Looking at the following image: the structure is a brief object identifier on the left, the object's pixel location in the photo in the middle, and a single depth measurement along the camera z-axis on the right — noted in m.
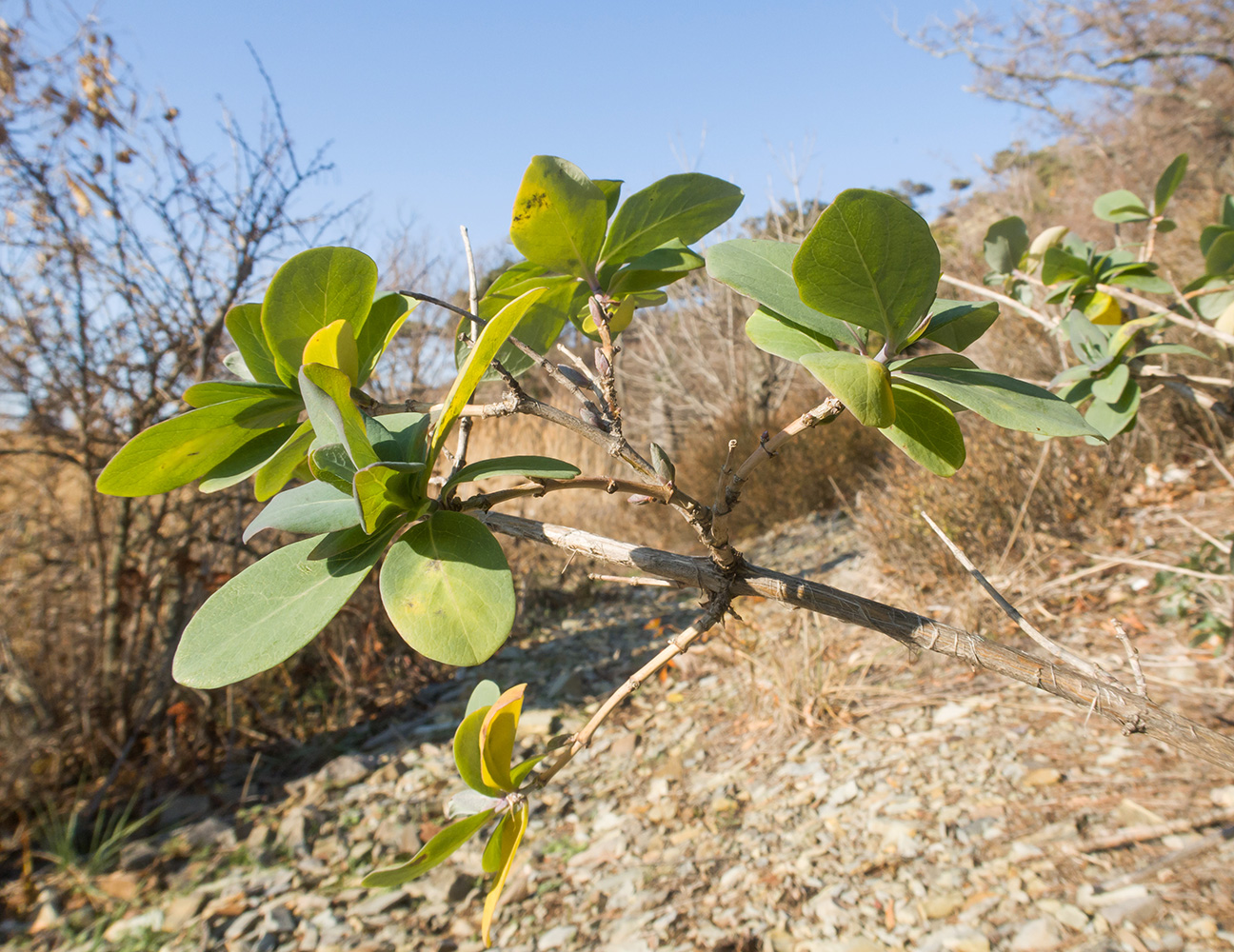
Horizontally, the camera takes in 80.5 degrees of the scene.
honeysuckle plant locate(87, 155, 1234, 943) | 0.30
